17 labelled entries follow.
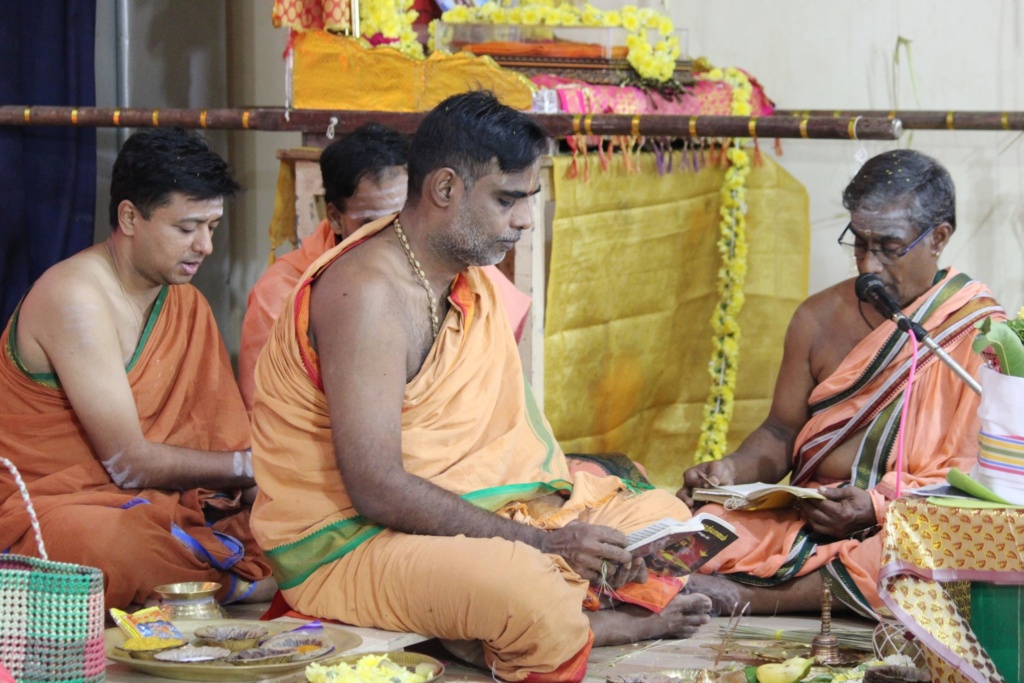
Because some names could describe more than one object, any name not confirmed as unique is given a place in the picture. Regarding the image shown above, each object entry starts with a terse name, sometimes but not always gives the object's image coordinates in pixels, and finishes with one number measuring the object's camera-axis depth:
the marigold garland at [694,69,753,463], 6.38
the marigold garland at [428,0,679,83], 5.93
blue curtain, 5.75
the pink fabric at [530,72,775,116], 5.56
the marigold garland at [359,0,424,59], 5.50
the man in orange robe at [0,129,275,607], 4.18
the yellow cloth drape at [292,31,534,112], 5.43
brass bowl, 3.85
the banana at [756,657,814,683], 3.37
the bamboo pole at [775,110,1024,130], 5.46
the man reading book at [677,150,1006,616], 4.34
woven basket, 3.03
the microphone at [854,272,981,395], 3.91
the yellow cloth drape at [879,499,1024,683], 3.00
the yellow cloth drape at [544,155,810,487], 5.45
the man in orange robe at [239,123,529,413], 4.83
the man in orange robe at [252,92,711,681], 3.54
